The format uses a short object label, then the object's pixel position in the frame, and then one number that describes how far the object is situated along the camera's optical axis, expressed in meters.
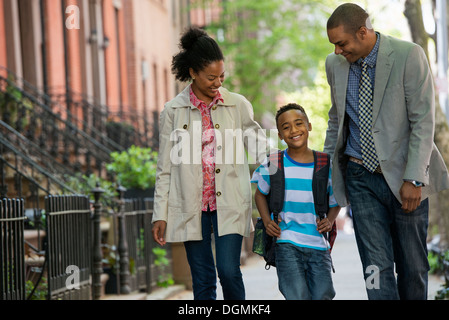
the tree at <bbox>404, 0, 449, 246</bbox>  12.68
